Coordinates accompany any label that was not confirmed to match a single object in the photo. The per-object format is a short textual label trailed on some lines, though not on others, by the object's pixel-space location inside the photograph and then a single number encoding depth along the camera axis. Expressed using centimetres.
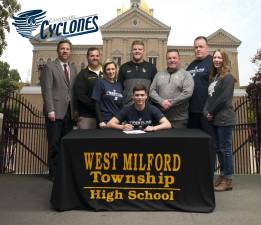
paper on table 429
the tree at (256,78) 2347
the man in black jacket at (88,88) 539
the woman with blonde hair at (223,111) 495
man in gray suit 557
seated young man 461
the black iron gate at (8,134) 764
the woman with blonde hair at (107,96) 505
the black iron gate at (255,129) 816
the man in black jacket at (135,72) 528
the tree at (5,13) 1378
